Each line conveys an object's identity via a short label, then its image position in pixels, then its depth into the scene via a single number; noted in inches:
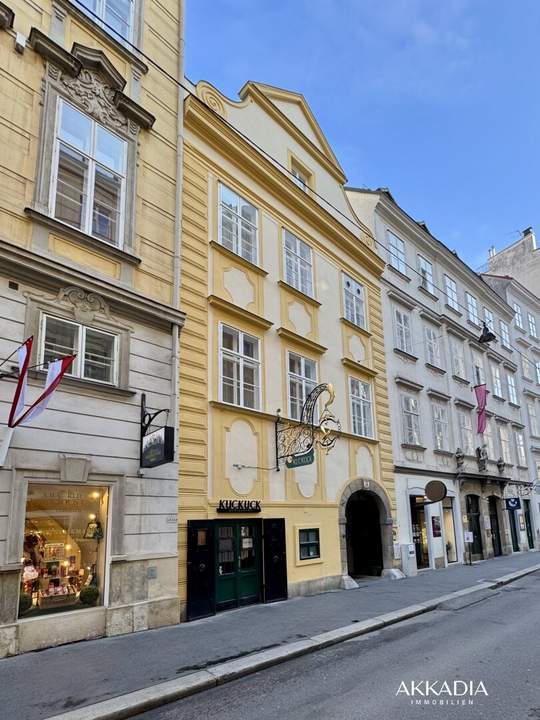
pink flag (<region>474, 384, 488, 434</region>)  946.1
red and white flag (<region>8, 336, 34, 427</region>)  282.7
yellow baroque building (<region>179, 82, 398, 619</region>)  442.0
